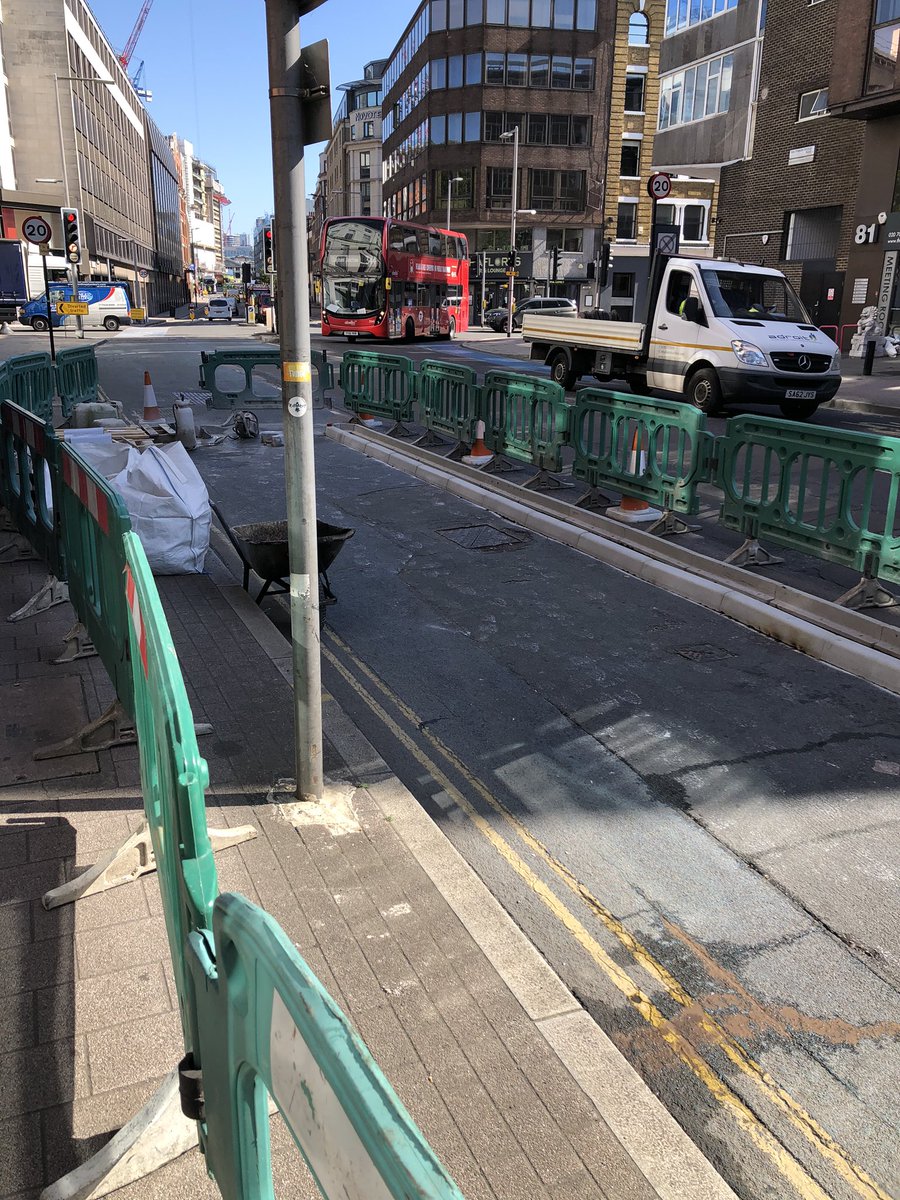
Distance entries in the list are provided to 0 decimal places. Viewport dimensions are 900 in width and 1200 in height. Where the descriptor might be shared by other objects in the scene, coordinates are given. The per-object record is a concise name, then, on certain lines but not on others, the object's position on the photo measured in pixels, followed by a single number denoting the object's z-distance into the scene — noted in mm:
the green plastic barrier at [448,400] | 13562
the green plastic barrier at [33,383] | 13125
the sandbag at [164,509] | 8117
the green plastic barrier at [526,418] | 11305
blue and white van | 53125
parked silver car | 51706
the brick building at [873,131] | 29375
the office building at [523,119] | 65938
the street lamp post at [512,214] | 51125
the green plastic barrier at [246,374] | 19844
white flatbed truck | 17312
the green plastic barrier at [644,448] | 9156
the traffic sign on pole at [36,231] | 20047
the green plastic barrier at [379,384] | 16009
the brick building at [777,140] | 34438
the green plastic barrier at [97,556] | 4328
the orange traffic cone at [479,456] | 13281
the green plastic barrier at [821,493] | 7234
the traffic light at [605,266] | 25719
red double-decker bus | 38938
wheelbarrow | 7199
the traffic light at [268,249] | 33575
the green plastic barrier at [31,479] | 6504
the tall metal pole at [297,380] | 3951
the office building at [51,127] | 65125
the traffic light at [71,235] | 32844
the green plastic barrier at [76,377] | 17219
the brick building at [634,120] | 66812
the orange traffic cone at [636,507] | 9805
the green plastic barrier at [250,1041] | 1256
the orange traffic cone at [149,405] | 17281
